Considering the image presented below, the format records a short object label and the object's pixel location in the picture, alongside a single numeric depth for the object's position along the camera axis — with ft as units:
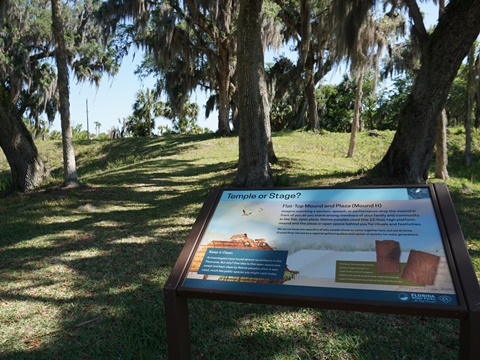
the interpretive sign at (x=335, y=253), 6.77
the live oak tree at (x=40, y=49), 69.31
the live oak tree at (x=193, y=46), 57.00
